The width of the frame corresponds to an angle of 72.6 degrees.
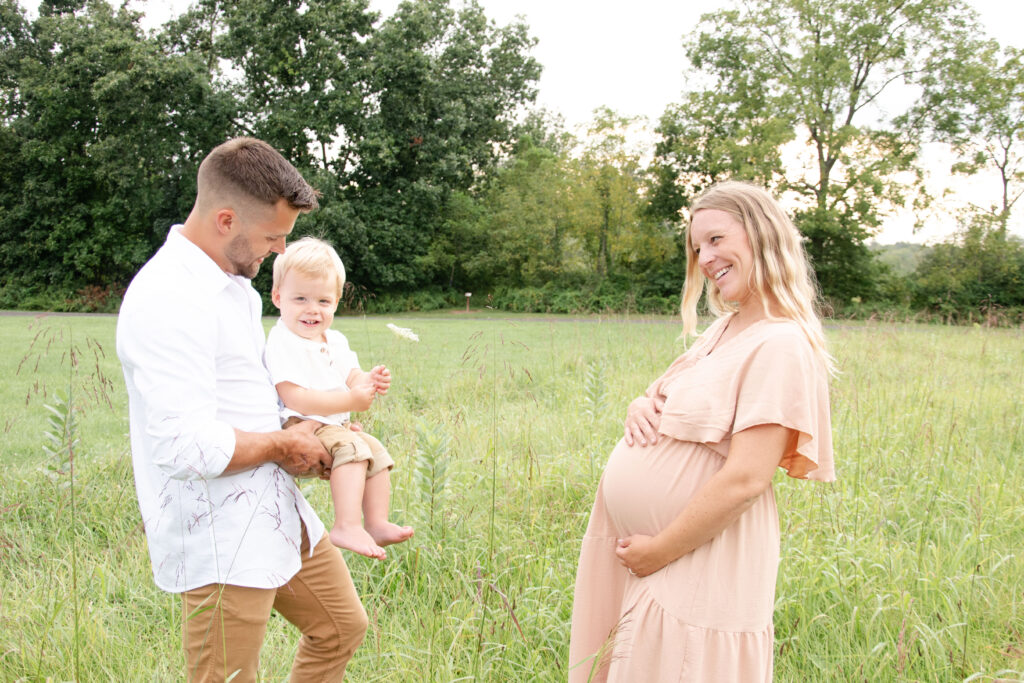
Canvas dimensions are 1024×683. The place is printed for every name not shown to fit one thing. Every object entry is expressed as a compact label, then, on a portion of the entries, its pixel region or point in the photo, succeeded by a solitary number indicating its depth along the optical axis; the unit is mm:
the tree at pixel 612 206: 29719
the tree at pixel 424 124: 25766
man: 1679
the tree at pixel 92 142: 24969
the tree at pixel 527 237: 29031
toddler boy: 2139
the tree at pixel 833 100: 26656
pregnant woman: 1758
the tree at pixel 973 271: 23984
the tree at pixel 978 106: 26969
